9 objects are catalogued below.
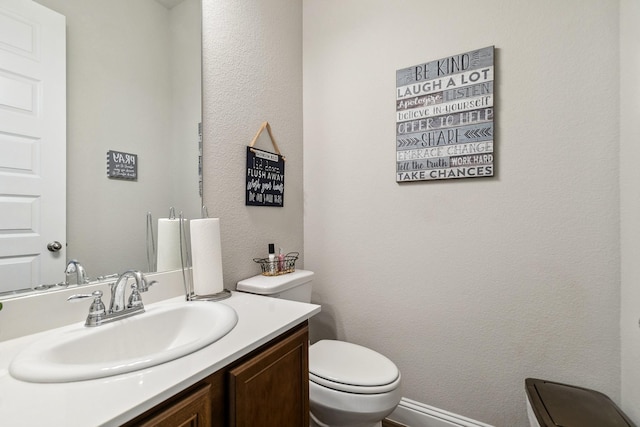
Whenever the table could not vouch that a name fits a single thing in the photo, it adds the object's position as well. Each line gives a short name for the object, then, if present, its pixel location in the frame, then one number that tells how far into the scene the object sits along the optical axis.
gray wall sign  1.33
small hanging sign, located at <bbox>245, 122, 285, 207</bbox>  1.49
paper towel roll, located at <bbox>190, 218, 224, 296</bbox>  1.13
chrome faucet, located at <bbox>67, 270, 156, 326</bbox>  0.85
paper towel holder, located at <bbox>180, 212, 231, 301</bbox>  1.15
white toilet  1.12
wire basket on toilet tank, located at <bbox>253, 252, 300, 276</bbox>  1.53
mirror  0.92
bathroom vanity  0.50
